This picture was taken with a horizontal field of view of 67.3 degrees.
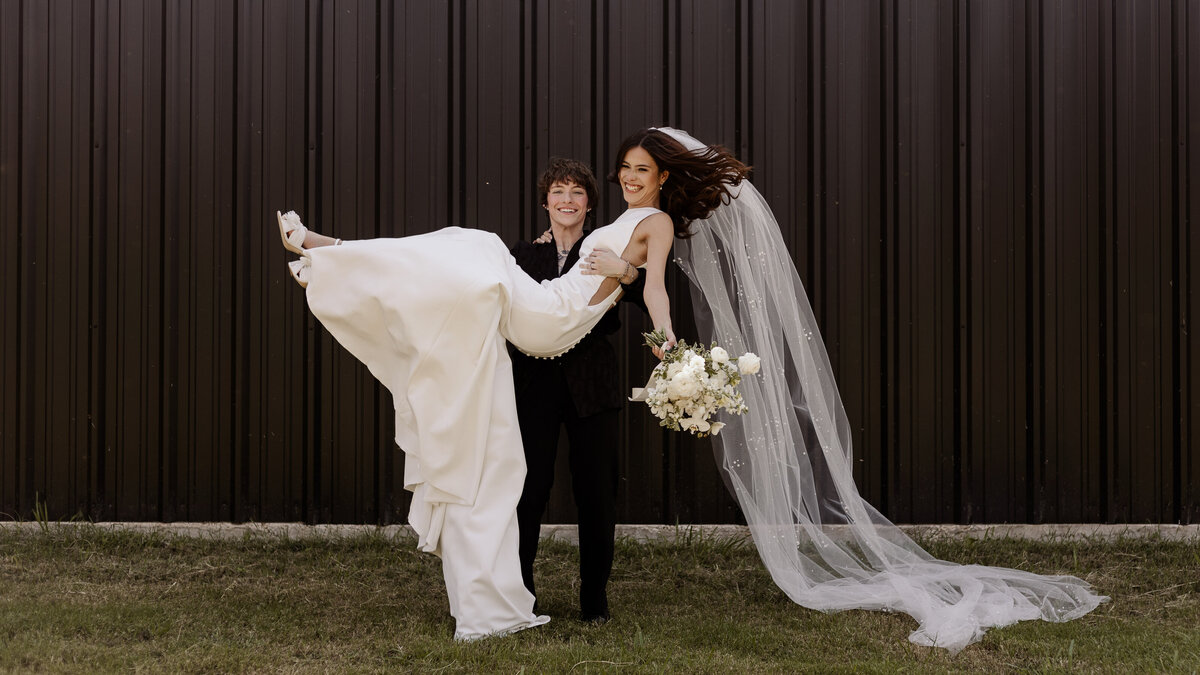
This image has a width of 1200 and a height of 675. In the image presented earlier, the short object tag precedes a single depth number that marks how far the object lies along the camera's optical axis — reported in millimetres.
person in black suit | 3410
